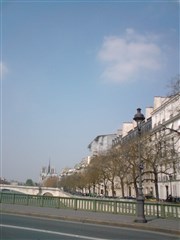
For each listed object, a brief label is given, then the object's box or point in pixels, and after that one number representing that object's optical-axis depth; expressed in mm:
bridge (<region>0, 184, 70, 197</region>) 105875
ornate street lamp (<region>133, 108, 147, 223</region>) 18400
